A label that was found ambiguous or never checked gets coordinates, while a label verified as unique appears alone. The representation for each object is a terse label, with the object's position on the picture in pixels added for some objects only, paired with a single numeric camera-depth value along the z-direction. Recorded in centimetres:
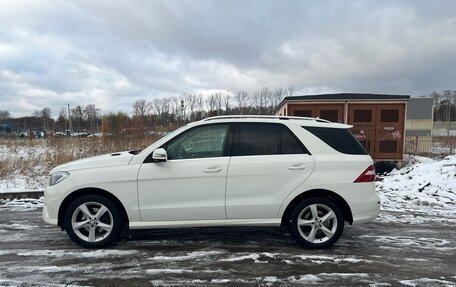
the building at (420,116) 4412
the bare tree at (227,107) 5884
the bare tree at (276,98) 5956
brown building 1394
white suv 456
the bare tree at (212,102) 6694
